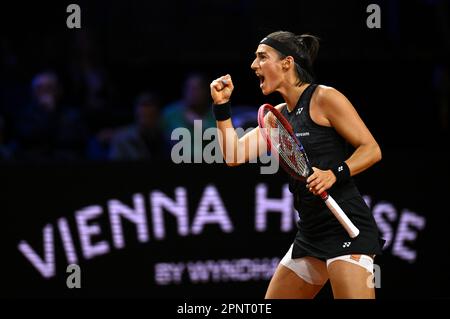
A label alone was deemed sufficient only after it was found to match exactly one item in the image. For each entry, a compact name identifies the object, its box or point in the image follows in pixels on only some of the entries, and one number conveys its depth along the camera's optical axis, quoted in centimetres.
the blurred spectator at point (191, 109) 1532
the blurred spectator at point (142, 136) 1467
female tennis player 842
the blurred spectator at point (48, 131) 1480
